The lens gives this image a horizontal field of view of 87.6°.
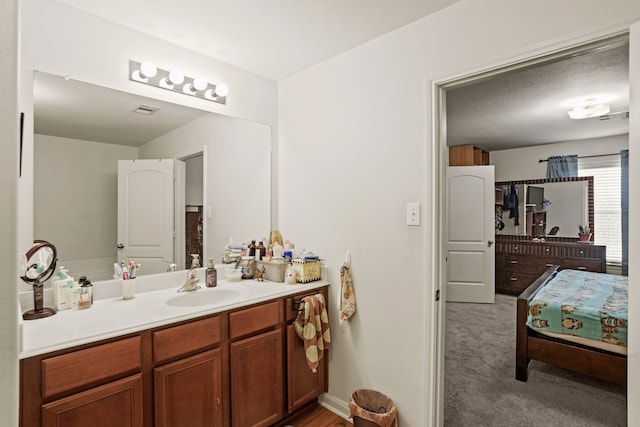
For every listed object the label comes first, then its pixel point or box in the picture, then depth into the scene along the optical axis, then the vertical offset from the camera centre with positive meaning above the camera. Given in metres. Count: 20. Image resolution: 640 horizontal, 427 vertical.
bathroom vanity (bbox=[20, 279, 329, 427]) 1.25 -0.67
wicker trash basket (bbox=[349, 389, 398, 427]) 1.85 -1.14
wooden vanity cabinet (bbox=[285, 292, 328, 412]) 2.04 -0.99
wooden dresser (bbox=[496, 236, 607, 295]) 4.65 -0.67
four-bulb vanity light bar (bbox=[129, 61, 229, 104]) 1.95 +0.83
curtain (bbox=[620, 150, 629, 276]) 4.29 +0.24
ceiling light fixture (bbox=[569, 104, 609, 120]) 3.29 +1.04
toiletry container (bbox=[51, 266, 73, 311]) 1.62 -0.38
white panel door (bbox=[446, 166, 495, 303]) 4.76 -0.29
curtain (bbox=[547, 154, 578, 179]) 5.06 +0.74
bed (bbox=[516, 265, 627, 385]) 2.36 -0.97
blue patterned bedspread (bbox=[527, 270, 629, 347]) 2.38 -0.73
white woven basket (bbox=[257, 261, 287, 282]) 2.30 -0.39
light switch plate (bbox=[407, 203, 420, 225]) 1.87 +0.00
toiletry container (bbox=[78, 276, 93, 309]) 1.65 -0.41
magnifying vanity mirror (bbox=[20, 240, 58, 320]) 1.51 -0.27
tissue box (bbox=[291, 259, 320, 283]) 2.23 -0.38
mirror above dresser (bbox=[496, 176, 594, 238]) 4.99 +0.12
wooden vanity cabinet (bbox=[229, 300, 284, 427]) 1.78 -0.85
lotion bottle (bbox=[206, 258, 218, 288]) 2.16 -0.40
